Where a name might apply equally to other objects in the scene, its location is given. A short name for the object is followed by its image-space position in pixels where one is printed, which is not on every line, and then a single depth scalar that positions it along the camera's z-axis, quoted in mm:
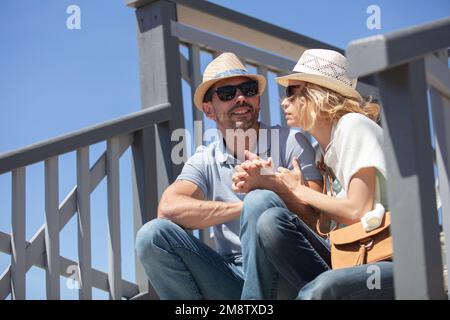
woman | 4551
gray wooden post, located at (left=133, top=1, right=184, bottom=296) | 6656
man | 5324
